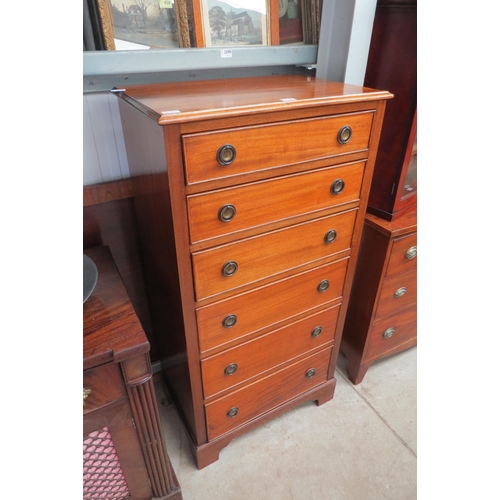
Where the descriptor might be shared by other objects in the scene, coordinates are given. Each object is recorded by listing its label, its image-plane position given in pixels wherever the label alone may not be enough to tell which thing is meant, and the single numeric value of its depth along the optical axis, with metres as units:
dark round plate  0.92
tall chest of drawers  0.83
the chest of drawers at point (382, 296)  1.34
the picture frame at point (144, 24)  1.04
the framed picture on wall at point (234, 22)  1.14
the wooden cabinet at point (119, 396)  0.86
